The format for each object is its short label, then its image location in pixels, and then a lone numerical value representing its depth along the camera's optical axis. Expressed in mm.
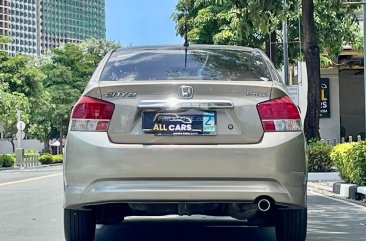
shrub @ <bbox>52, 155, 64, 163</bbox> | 53100
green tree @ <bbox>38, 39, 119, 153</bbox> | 54438
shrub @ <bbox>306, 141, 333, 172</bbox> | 16188
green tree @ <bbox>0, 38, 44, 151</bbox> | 43000
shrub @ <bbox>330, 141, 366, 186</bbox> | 11227
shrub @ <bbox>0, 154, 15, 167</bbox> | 40269
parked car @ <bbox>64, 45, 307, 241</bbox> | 5109
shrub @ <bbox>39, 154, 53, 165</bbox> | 50109
